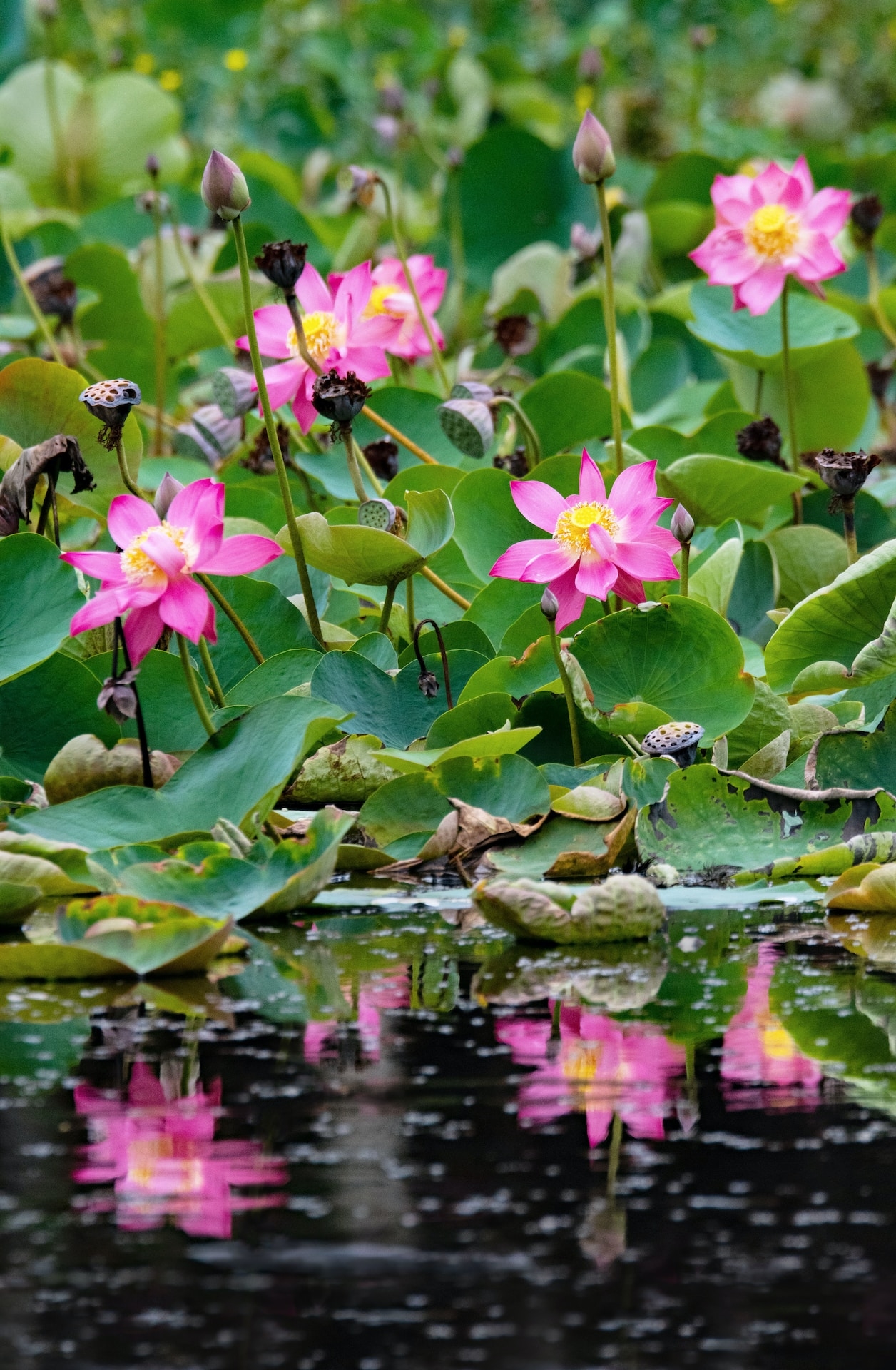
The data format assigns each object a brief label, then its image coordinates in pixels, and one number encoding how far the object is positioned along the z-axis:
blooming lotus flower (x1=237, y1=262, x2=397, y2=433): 13.08
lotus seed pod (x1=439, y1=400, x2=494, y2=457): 13.03
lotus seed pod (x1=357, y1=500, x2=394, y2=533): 12.75
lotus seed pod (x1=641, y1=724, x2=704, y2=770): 12.55
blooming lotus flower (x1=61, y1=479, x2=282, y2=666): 12.48
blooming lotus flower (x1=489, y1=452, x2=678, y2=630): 12.66
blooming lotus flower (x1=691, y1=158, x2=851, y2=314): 13.38
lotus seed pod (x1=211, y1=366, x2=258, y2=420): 13.20
